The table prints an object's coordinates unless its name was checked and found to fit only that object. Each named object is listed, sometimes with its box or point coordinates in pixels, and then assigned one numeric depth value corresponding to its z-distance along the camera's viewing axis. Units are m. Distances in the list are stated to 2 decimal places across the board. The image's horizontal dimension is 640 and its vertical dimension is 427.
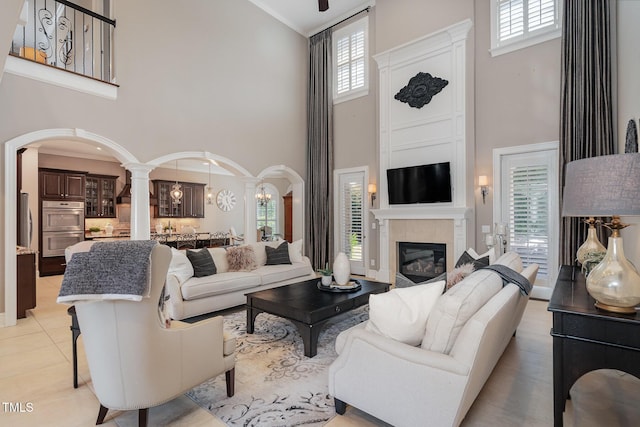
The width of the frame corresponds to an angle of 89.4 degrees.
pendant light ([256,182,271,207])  11.21
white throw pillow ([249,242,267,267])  5.50
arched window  12.11
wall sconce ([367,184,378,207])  6.97
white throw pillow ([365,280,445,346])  1.91
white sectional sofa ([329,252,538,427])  1.64
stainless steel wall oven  7.43
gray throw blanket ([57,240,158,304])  1.67
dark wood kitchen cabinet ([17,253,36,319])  4.27
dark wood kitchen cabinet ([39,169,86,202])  7.46
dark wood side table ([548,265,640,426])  1.49
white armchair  1.77
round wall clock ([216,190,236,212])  10.96
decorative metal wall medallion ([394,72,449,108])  6.02
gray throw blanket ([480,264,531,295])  2.37
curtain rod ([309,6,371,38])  7.14
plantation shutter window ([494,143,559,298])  5.02
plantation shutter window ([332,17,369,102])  7.31
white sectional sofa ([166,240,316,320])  3.99
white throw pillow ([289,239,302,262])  5.79
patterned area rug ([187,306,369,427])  2.16
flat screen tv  5.84
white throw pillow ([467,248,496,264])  3.41
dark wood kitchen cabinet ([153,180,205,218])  9.59
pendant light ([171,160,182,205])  8.66
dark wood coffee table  3.10
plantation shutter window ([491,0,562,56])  5.02
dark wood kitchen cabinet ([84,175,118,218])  8.44
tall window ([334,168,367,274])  7.38
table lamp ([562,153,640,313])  1.45
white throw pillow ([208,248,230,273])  4.86
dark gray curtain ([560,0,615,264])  4.41
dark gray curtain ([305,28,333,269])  7.75
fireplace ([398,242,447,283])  6.04
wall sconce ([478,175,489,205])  5.47
